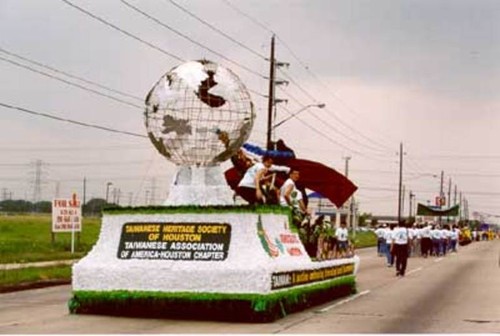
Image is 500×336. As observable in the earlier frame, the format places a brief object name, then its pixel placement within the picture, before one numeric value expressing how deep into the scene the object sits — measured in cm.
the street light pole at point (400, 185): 7289
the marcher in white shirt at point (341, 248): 1748
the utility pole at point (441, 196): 8800
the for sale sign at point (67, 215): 3209
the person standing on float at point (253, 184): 1419
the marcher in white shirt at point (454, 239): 5064
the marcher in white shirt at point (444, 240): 4511
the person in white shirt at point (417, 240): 4133
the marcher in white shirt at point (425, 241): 4162
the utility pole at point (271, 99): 3729
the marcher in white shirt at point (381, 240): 3776
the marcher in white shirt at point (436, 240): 4381
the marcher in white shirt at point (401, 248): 2550
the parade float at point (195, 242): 1227
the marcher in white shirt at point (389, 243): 3051
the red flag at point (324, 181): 1795
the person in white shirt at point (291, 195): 1537
